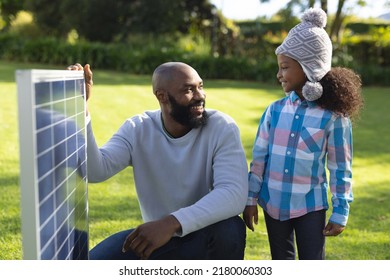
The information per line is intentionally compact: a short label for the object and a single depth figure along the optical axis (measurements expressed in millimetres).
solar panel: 1716
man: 2609
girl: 2768
